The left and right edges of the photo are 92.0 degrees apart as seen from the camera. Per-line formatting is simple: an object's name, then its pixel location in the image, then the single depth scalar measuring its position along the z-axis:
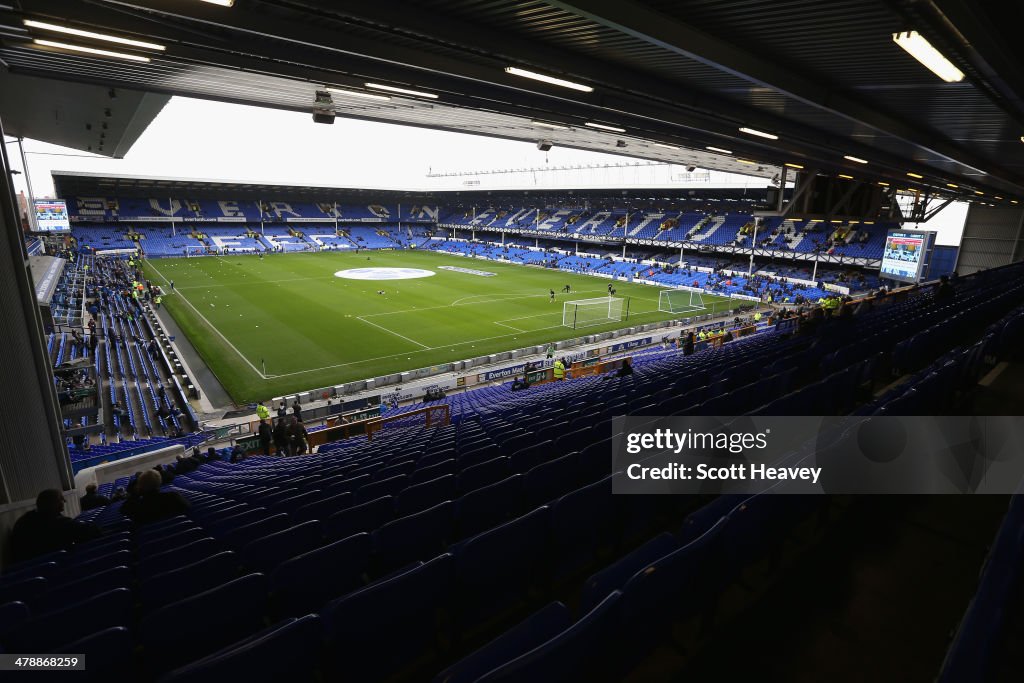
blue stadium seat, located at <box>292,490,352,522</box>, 4.66
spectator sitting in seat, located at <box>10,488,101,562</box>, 4.97
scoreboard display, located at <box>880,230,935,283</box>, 26.08
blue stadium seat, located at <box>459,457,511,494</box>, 5.10
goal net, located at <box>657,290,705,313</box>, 40.34
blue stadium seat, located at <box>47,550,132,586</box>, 3.96
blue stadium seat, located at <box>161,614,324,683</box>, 1.96
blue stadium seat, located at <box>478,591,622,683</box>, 1.82
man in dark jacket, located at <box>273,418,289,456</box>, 13.35
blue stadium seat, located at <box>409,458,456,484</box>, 5.54
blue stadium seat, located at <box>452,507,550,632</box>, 3.08
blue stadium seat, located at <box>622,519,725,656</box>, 2.48
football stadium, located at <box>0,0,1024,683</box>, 2.76
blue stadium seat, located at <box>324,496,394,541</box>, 4.16
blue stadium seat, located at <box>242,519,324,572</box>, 3.73
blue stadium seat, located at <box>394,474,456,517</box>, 4.59
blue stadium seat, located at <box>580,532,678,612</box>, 2.59
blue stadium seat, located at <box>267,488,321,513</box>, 5.23
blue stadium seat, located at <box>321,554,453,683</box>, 2.51
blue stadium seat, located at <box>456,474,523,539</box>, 4.16
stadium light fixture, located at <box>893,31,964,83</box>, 5.36
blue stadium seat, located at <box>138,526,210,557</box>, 4.35
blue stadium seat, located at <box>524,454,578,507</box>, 4.61
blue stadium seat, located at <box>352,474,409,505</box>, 5.11
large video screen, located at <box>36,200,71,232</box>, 38.69
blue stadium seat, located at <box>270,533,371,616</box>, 3.10
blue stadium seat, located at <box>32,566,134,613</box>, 3.35
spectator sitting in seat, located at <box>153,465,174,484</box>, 9.56
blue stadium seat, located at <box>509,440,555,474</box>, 5.48
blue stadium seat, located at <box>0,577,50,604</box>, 3.59
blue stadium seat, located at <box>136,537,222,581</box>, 3.81
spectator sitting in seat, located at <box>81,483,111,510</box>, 8.24
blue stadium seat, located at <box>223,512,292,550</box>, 4.37
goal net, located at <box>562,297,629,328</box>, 35.38
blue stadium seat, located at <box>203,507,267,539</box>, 4.80
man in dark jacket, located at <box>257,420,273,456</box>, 13.95
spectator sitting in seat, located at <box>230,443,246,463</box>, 13.18
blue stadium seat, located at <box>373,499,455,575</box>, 3.65
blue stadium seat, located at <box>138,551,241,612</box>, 3.24
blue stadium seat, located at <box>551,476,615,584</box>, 3.64
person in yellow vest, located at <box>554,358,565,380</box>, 21.38
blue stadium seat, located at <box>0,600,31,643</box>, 2.92
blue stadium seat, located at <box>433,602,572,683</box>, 2.00
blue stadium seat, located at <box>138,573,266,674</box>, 2.54
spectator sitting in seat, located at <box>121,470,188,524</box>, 5.66
